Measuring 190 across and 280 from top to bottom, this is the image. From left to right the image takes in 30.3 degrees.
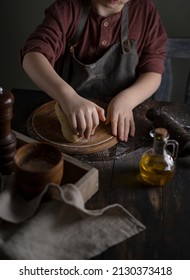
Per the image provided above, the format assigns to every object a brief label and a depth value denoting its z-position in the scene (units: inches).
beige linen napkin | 21.0
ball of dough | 29.9
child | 35.7
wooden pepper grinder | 22.7
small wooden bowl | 22.0
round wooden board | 29.9
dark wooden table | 22.2
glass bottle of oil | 26.2
